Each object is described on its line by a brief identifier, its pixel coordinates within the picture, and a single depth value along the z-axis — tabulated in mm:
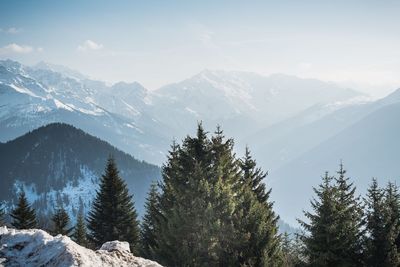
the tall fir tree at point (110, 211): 45750
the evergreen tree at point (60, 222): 57097
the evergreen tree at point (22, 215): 54000
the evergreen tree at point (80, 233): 56238
